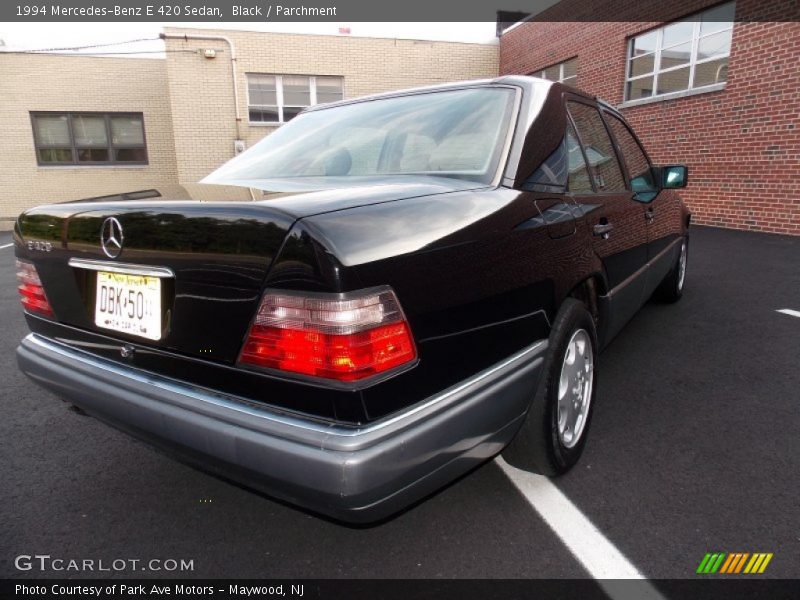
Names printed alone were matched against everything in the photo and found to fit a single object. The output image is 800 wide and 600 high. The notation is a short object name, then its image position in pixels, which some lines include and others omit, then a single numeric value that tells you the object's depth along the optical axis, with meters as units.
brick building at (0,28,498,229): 13.73
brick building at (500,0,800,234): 8.20
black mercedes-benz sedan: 1.33
